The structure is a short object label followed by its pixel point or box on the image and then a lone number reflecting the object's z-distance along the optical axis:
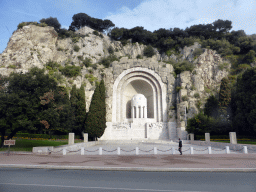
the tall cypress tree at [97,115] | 28.74
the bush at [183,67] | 39.69
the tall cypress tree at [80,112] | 30.41
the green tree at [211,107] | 31.36
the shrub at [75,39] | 48.76
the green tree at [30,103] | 16.11
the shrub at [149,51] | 52.34
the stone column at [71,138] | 20.54
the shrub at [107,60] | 44.08
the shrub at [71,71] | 38.27
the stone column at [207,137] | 23.42
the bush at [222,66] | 41.76
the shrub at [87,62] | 42.09
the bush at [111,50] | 51.72
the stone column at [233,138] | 19.77
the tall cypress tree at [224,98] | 29.67
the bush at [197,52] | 45.96
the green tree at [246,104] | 22.44
